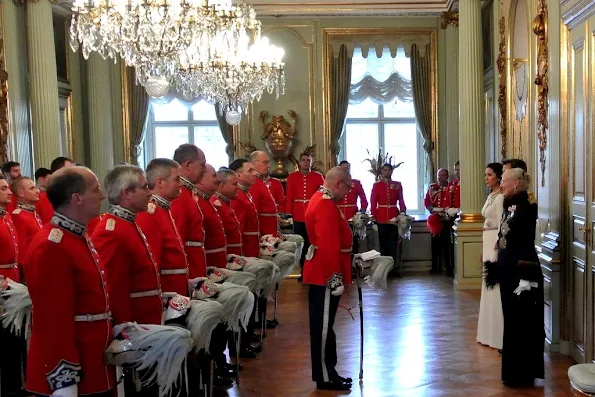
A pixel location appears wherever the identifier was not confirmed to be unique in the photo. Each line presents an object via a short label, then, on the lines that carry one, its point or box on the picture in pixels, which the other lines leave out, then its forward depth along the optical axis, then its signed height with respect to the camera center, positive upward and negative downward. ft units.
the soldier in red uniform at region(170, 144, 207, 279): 15.31 -1.10
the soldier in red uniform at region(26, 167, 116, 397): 9.04 -1.72
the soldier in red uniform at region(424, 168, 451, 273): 35.86 -2.79
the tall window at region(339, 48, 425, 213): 43.80 +0.66
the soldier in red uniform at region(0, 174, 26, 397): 16.88 -2.66
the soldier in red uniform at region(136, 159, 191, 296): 13.09 -1.24
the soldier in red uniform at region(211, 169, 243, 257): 19.21 -1.30
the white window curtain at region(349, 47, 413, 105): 42.83 +4.33
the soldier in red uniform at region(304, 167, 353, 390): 16.79 -2.57
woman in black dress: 17.35 -3.39
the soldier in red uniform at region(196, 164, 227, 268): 17.13 -1.50
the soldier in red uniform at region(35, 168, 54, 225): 22.36 -1.35
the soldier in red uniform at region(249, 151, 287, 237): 24.27 -1.63
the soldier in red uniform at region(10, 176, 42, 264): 19.03 -1.23
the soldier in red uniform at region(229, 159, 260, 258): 21.48 -1.57
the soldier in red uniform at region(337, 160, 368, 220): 36.63 -2.40
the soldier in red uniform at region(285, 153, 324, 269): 34.76 -1.64
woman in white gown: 20.54 -2.69
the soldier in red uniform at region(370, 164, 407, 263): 36.70 -2.70
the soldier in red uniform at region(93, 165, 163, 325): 10.73 -1.35
